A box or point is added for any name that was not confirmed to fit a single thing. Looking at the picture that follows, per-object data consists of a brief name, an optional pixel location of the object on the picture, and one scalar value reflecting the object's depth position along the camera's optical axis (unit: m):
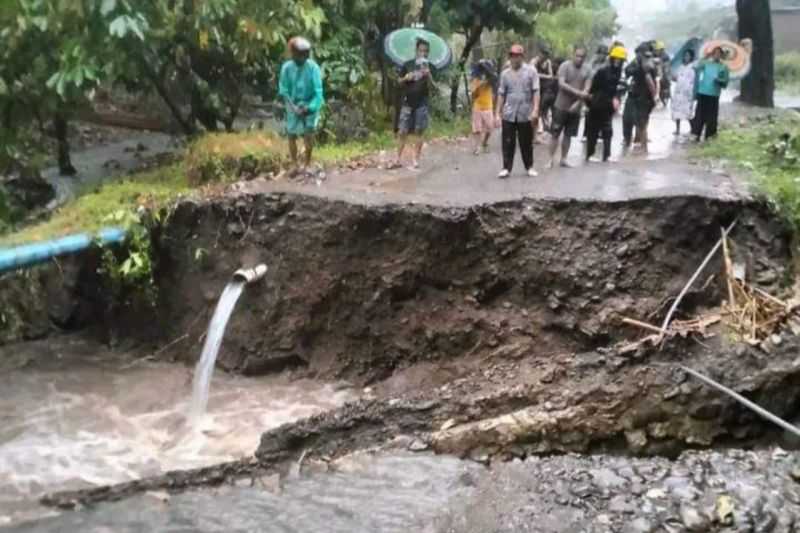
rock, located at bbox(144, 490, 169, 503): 7.17
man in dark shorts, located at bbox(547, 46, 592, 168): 11.64
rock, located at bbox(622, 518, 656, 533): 5.77
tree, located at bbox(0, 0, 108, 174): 7.71
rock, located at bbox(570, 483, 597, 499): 6.28
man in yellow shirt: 13.86
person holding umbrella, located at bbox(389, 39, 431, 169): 11.60
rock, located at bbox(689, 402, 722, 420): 8.13
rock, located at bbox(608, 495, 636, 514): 6.02
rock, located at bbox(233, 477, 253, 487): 7.33
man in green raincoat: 11.29
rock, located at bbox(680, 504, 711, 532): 5.82
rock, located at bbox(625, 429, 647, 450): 8.05
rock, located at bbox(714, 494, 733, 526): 5.87
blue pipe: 9.60
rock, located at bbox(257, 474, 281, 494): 7.23
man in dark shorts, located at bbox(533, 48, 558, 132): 15.48
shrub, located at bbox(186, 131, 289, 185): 11.91
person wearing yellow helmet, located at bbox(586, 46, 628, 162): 11.83
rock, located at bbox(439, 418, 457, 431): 7.93
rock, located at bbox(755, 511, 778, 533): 5.82
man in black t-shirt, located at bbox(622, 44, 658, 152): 13.65
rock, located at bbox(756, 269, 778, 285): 8.96
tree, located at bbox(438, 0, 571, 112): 17.98
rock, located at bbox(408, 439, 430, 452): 7.72
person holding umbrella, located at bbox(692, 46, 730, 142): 14.08
